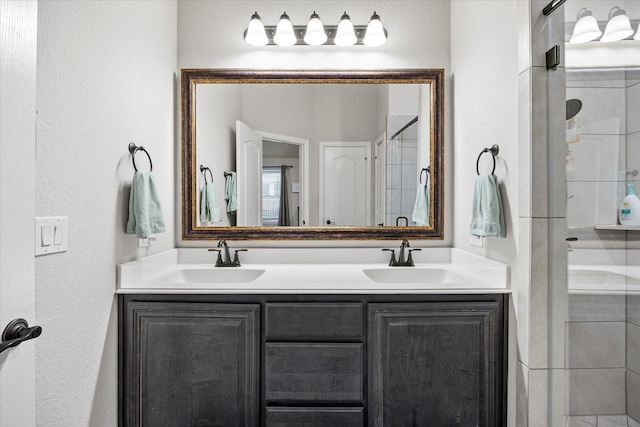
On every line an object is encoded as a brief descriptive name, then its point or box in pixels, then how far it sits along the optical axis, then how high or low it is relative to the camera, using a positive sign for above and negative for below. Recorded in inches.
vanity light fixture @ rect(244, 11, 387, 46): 81.0 +39.3
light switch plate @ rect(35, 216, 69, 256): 41.4 -2.9
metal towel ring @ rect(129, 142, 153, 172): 63.6 +10.6
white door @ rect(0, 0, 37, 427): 29.8 +1.0
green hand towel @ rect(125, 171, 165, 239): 61.6 +0.4
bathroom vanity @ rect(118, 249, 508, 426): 59.9 -23.7
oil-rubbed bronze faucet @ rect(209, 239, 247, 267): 80.9 -10.7
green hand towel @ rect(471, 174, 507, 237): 60.4 +0.2
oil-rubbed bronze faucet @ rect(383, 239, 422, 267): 81.0 -10.8
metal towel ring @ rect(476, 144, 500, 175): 63.1 +10.4
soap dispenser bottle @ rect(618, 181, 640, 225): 39.9 +0.3
